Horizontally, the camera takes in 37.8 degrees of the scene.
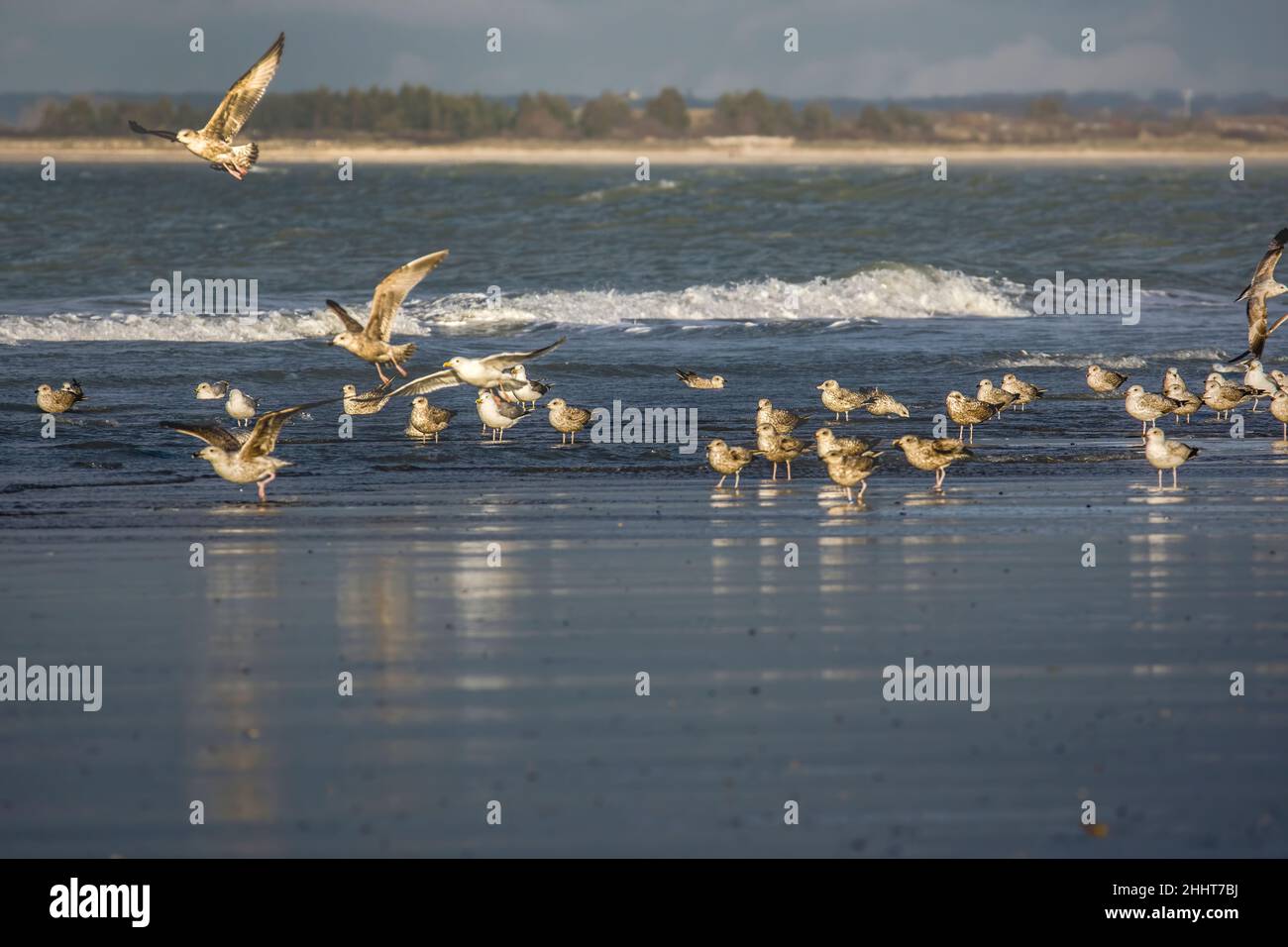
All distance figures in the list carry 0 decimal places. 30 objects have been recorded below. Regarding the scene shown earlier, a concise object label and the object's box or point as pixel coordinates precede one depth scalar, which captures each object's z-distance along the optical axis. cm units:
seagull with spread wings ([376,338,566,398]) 1408
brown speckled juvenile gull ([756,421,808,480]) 1324
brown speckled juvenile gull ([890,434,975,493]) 1263
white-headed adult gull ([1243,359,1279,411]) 1659
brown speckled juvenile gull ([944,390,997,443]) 1519
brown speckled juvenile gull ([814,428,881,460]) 1236
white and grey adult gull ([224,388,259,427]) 1611
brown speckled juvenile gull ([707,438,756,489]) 1273
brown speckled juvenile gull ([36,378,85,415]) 1638
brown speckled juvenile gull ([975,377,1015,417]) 1598
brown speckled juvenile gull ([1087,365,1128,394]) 1770
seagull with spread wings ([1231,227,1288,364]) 1691
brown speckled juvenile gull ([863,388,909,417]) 1599
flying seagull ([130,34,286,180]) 1530
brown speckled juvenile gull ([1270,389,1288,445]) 1499
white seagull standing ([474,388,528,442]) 1508
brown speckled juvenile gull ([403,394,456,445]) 1512
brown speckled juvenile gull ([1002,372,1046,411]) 1644
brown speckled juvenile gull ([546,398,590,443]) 1498
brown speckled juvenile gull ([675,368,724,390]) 1867
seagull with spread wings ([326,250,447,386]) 1346
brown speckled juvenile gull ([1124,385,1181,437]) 1510
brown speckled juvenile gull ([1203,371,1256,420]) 1616
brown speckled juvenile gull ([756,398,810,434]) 1484
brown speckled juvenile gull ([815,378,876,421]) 1628
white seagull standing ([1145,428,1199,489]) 1270
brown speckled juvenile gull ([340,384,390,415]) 1595
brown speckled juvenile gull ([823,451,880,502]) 1197
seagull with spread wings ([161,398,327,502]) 1197
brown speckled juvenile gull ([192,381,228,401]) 1797
